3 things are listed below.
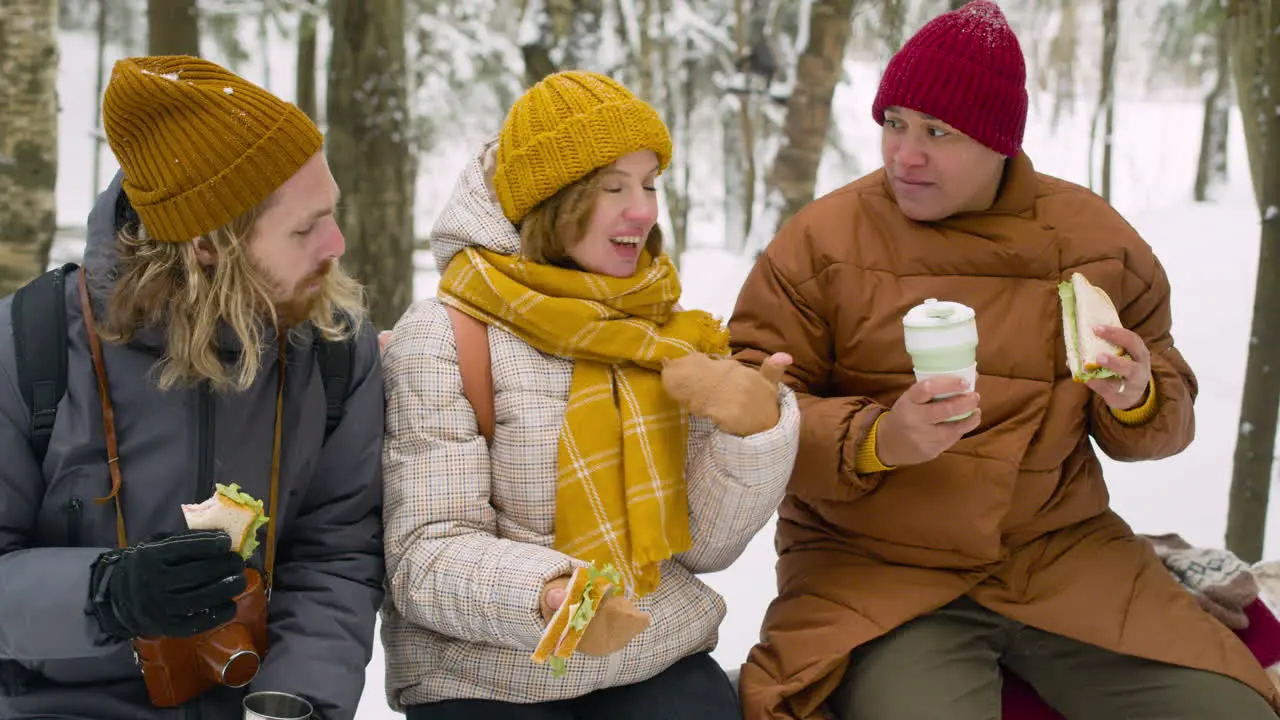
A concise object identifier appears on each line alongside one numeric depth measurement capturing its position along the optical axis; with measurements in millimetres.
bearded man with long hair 1945
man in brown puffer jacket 2443
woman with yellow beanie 2273
